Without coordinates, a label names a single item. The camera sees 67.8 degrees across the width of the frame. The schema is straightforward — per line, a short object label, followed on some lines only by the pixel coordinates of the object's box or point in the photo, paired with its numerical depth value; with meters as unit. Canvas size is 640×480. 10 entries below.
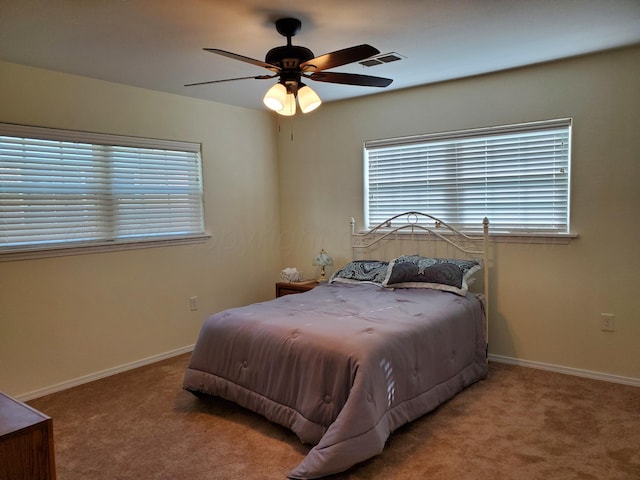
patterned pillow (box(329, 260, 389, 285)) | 4.12
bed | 2.44
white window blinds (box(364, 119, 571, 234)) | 3.71
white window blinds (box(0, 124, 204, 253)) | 3.40
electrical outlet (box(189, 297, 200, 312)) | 4.55
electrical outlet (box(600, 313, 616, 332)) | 3.49
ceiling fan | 2.50
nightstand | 4.68
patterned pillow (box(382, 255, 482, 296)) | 3.70
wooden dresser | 1.72
